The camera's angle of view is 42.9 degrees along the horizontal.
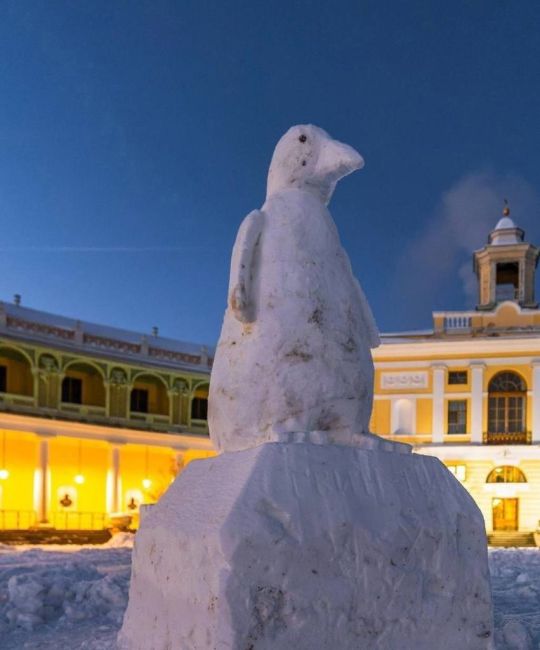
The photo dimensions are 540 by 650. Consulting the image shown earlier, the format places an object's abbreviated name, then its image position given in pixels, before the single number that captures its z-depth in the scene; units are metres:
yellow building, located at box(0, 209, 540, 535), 22.98
